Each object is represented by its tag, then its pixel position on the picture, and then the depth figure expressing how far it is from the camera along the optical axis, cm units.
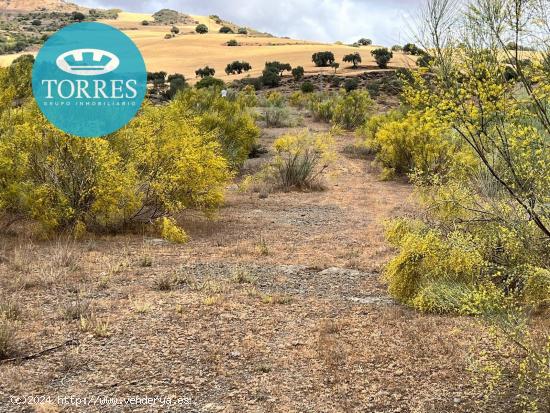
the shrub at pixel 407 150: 1748
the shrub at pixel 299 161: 1688
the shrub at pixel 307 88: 4478
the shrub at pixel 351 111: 2998
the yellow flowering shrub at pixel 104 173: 1012
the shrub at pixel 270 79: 4953
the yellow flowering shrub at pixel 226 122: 1806
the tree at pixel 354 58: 5732
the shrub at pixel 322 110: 3170
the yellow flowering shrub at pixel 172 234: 1019
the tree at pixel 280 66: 5591
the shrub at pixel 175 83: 3868
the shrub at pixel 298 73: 5163
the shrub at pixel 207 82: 4172
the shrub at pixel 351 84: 4476
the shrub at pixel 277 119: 2945
